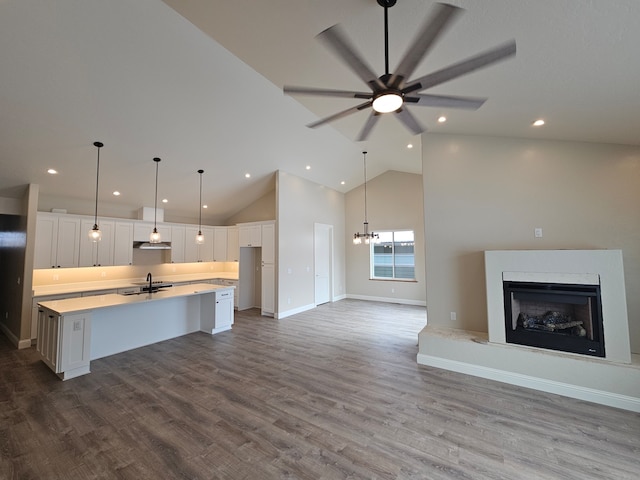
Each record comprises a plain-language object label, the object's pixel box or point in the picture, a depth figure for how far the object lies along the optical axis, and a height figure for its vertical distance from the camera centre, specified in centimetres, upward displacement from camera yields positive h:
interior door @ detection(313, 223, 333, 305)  789 -10
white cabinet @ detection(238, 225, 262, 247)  711 +60
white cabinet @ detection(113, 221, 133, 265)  620 +37
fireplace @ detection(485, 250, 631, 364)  306 -32
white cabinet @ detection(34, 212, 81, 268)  514 +38
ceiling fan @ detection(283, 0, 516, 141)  147 +115
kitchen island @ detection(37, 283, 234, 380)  354 -103
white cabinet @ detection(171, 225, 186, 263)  725 +42
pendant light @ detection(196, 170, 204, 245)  548 +121
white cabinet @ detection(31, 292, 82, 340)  473 -87
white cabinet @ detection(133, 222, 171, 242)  656 +70
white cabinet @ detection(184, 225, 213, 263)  755 +33
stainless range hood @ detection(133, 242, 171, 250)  657 +33
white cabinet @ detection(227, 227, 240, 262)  801 +39
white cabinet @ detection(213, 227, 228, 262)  821 +37
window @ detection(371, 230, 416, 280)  822 -1
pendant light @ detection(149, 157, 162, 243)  477 +42
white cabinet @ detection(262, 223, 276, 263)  674 +36
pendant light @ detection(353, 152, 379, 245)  691 +50
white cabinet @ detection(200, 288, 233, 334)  539 -107
